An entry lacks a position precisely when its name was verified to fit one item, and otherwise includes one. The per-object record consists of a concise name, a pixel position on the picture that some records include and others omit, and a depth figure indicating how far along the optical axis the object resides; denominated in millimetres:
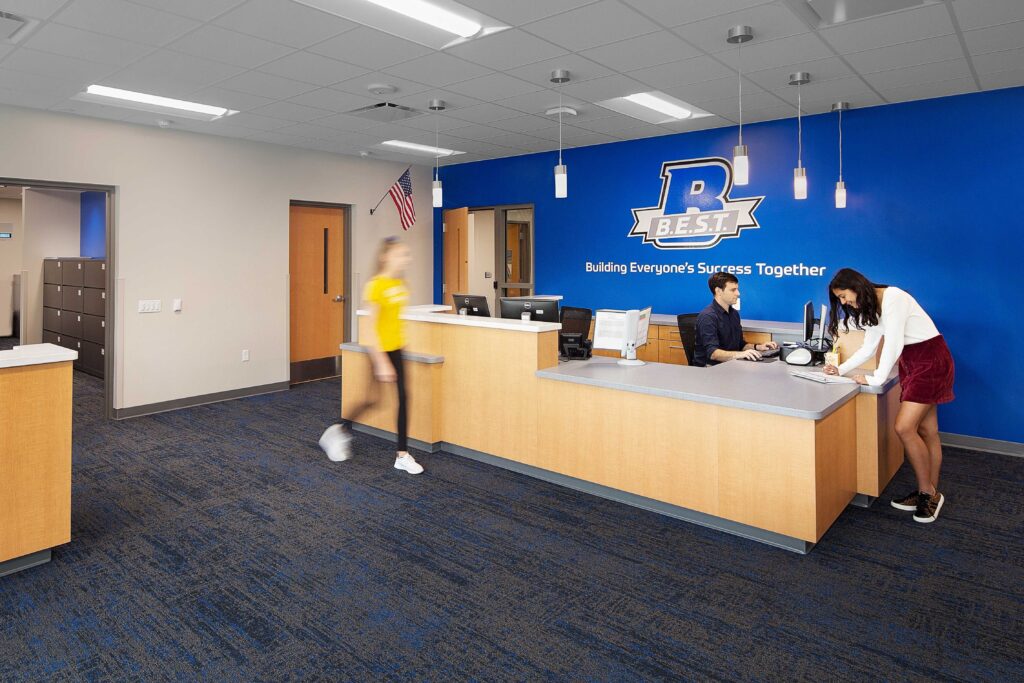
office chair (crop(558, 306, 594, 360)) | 4941
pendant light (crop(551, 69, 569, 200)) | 4707
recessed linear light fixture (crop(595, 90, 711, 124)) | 5522
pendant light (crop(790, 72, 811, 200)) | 4746
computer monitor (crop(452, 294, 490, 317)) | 5461
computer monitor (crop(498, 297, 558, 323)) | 4898
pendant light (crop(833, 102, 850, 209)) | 5379
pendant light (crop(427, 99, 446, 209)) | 5561
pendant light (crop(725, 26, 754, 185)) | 3805
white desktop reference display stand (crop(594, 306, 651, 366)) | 4270
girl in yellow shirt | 4395
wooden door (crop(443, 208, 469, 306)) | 9133
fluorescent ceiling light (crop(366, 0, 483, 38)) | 3529
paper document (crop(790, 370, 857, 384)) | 3846
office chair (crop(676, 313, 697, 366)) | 5488
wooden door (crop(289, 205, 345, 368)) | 8031
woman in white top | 3625
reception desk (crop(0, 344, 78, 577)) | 3008
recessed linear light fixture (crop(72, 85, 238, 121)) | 5312
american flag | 8398
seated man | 4945
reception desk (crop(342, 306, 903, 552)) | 3359
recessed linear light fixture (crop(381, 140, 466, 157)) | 7445
